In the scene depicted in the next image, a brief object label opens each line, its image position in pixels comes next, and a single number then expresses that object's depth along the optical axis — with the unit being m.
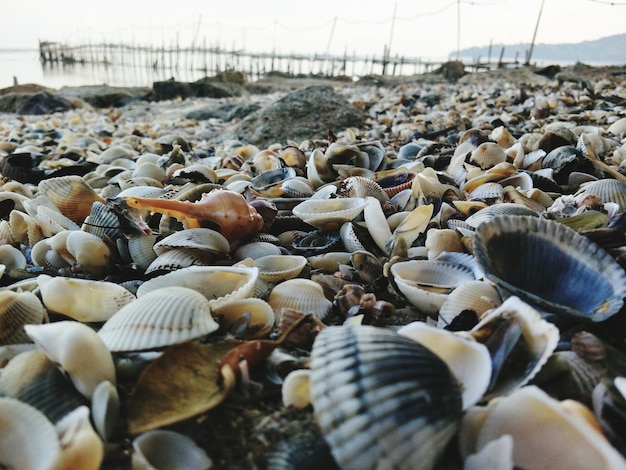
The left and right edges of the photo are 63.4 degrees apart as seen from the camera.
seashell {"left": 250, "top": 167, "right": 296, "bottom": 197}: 0.37
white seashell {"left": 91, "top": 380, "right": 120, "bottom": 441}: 0.13
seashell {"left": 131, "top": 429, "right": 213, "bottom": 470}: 0.13
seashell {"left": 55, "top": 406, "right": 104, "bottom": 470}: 0.12
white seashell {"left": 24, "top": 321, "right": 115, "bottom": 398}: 0.14
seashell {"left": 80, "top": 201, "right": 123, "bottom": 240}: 0.28
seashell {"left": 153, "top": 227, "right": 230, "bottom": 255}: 0.24
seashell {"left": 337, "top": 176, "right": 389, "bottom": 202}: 0.32
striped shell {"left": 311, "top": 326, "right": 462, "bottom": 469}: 0.11
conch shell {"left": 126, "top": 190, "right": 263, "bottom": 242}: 0.26
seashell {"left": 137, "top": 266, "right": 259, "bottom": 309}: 0.21
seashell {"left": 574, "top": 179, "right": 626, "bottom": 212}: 0.28
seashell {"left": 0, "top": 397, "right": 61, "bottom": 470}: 0.12
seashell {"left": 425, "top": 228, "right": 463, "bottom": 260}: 0.24
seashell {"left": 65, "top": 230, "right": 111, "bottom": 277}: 0.25
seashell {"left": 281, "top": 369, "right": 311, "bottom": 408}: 0.14
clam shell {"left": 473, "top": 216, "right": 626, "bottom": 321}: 0.18
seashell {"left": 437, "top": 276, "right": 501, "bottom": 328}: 0.18
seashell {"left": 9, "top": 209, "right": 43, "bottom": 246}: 0.30
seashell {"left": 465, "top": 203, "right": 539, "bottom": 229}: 0.26
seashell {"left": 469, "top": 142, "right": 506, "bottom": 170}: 0.39
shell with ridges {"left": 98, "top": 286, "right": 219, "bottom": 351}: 0.15
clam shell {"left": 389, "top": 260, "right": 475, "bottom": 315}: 0.20
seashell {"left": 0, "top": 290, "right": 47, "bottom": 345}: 0.18
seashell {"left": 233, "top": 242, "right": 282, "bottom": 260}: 0.26
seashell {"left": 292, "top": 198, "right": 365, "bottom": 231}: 0.28
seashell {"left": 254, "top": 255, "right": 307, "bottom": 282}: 0.24
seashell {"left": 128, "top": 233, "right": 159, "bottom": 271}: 0.26
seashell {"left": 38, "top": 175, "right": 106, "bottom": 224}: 0.32
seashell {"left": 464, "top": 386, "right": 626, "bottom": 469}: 0.11
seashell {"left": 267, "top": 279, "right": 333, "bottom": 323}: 0.21
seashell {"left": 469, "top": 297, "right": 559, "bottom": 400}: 0.14
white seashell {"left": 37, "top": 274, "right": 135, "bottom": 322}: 0.19
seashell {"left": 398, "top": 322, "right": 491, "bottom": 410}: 0.13
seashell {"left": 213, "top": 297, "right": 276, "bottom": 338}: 0.18
